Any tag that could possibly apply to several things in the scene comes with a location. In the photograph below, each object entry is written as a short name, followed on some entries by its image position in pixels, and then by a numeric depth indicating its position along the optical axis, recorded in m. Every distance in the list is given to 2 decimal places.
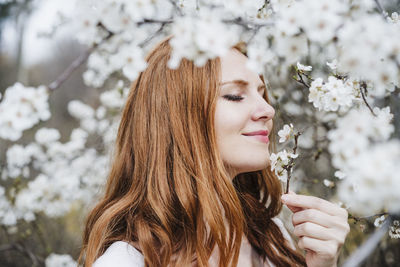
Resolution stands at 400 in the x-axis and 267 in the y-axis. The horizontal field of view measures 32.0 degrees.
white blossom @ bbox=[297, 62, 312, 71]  0.77
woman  0.80
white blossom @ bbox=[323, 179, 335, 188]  0.91
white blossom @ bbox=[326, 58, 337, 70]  0.75
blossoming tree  0.61
